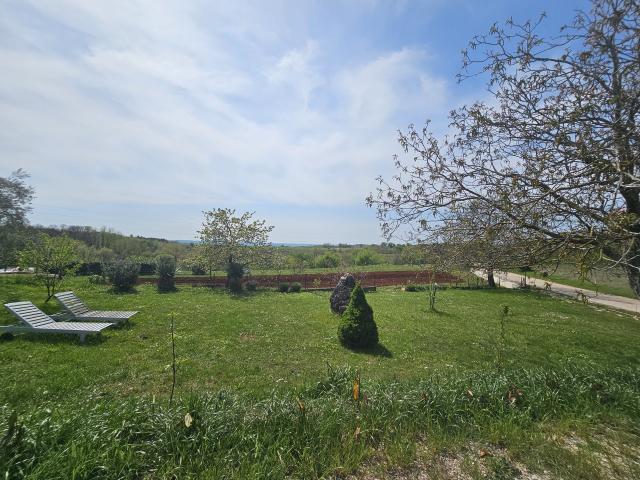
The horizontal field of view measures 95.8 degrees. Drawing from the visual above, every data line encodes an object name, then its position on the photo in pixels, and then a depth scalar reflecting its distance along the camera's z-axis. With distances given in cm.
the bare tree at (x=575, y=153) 360
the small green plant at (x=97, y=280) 1919
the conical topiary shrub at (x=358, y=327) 797
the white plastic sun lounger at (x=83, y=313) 941
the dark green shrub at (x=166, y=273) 1772
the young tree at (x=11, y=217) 2008
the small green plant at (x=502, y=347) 759
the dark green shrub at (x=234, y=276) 1939
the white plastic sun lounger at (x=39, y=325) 767
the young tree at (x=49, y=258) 1318
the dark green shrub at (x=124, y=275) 1648
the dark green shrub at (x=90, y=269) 2297
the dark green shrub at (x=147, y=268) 2484
